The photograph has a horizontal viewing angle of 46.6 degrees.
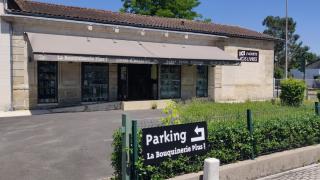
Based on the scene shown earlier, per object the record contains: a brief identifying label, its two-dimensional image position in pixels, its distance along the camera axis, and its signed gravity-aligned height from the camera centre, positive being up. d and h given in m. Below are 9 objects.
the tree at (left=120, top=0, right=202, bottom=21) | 41.88 +8.73
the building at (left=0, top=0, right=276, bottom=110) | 15.51 +1.20
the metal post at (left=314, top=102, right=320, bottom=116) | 9.22 -0.61
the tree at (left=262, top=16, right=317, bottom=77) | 75.88 +8.53
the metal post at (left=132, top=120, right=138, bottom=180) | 5.75 -0.96
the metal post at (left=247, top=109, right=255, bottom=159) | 7.51 -0.85
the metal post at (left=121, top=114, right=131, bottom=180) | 5.74 -1.01
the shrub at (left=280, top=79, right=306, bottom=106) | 17.25 -0.35
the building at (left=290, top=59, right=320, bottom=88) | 64.36 +2.21
